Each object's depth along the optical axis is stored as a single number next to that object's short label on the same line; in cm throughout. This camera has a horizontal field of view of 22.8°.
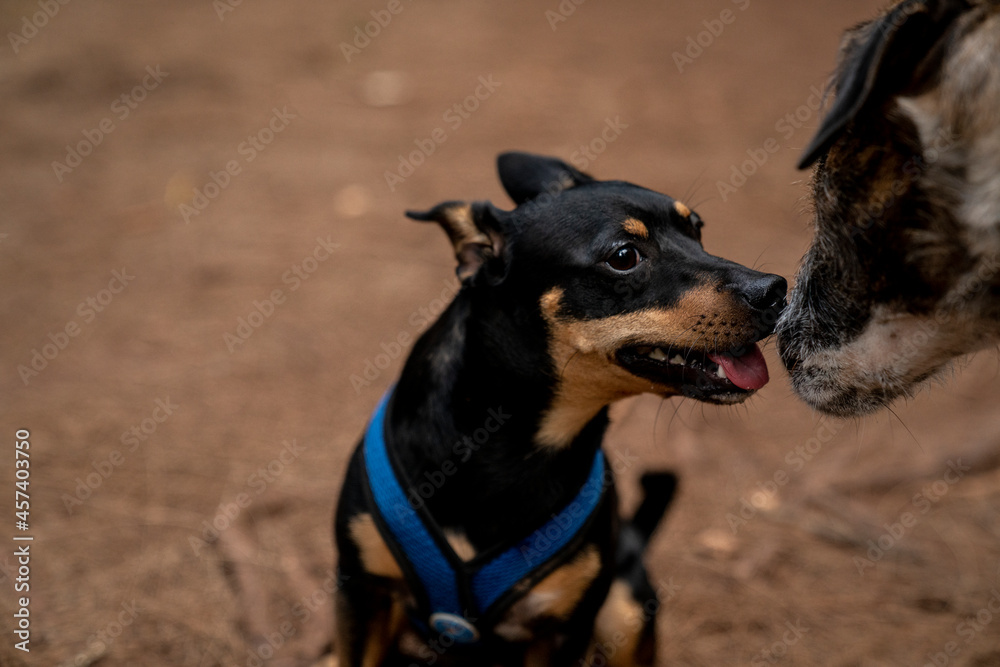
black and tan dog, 124
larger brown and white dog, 114
